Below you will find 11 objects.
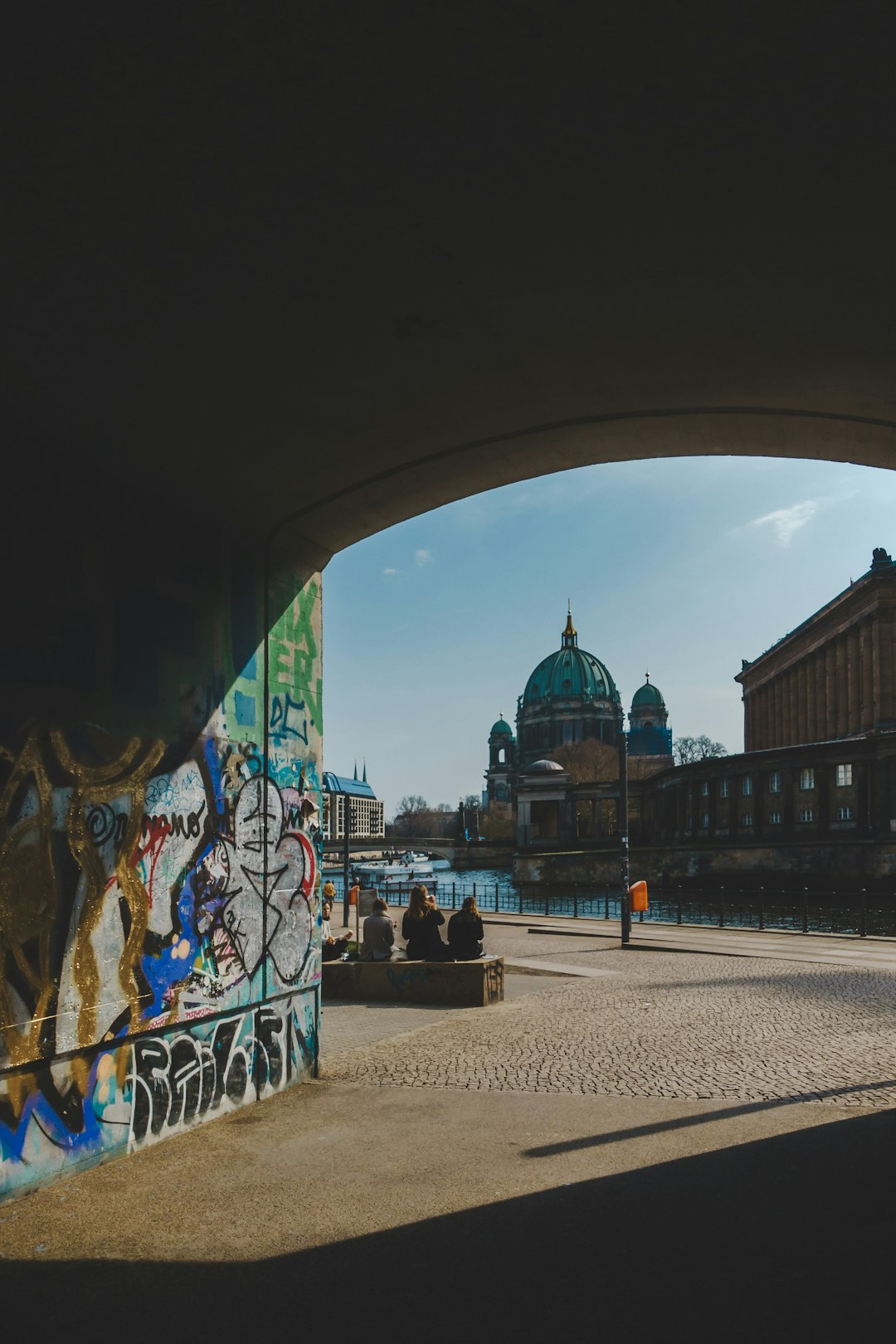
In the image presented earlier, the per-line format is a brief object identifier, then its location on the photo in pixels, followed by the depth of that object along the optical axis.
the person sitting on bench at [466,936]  12.67
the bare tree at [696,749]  143.00
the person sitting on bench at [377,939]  13.22
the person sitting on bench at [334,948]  13.89
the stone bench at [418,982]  12.29
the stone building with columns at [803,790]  60.44
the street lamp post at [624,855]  20.30
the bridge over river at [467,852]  109.25
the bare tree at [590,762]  123.81
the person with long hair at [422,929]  12.94
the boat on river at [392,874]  65.19
